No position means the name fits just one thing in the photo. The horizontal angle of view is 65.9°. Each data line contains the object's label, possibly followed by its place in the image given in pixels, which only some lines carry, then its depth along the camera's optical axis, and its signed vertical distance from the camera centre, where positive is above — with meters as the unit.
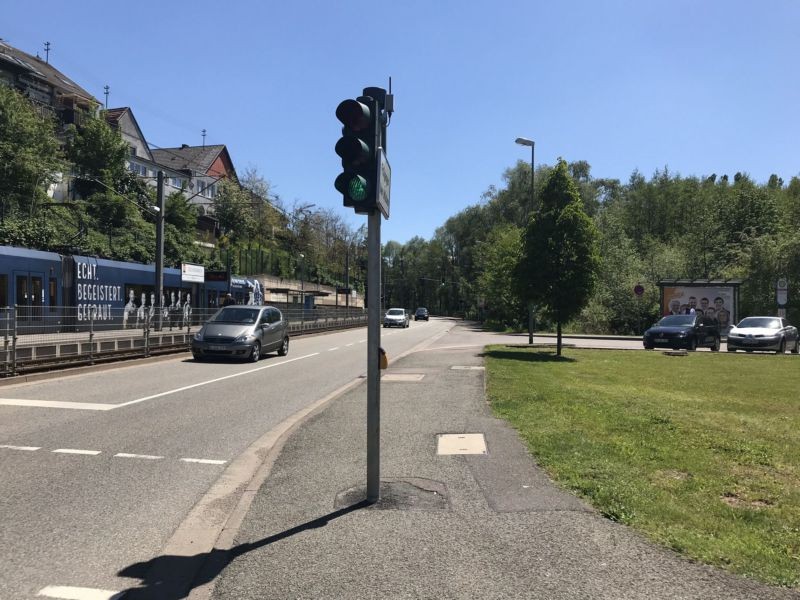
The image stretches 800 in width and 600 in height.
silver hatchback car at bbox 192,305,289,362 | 18.33 -1.02
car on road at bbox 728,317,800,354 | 22.81 -1.23
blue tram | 16.41 +0.52
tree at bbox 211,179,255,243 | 70.94 +10.43
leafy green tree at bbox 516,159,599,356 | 19.22 +1.64
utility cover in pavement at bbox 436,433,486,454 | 6.73 -1.62
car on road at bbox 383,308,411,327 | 53.25 -1.44
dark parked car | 23.61 -1.21
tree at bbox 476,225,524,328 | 48.15 +1.62
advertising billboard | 31.30 +0.08
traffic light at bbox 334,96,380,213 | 4.83 +1.13
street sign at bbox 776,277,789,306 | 25.30 +0.44
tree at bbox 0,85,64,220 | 39.75 +9.44
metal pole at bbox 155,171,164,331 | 24.45 +2.32
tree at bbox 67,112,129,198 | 51.44 +12.43
